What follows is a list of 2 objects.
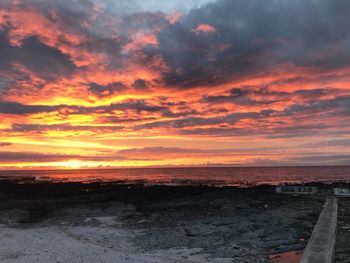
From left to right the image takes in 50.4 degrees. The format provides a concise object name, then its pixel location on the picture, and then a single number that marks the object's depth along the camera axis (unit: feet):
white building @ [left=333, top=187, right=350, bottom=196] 152.81
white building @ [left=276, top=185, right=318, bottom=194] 164.37
